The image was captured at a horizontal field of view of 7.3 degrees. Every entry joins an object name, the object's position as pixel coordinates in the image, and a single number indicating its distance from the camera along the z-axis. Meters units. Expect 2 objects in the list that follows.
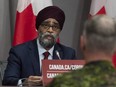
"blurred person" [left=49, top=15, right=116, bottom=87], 4.60
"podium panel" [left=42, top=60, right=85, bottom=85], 6.09
